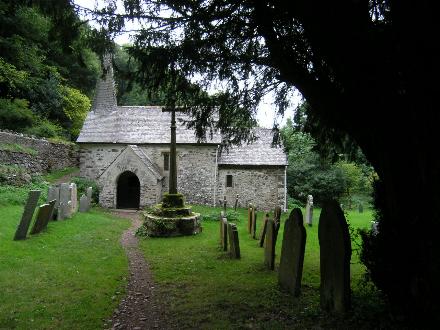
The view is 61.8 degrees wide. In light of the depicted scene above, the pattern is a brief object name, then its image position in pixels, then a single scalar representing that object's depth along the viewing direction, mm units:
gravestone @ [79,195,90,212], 16859
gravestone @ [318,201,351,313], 4676
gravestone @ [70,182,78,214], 14852
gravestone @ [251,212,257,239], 12214
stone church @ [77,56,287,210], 24156
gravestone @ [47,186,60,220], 12784
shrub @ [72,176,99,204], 22555
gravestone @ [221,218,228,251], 9984
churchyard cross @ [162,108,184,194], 13844
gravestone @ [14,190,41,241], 9188
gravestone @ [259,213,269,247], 10586
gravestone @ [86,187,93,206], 18169
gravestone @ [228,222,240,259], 8578
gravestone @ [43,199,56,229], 10813
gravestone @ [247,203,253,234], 13223
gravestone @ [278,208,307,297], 5527
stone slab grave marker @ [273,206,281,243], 11000
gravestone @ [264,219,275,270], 7426
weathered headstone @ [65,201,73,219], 13453
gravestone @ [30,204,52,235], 9977
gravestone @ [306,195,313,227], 15617
